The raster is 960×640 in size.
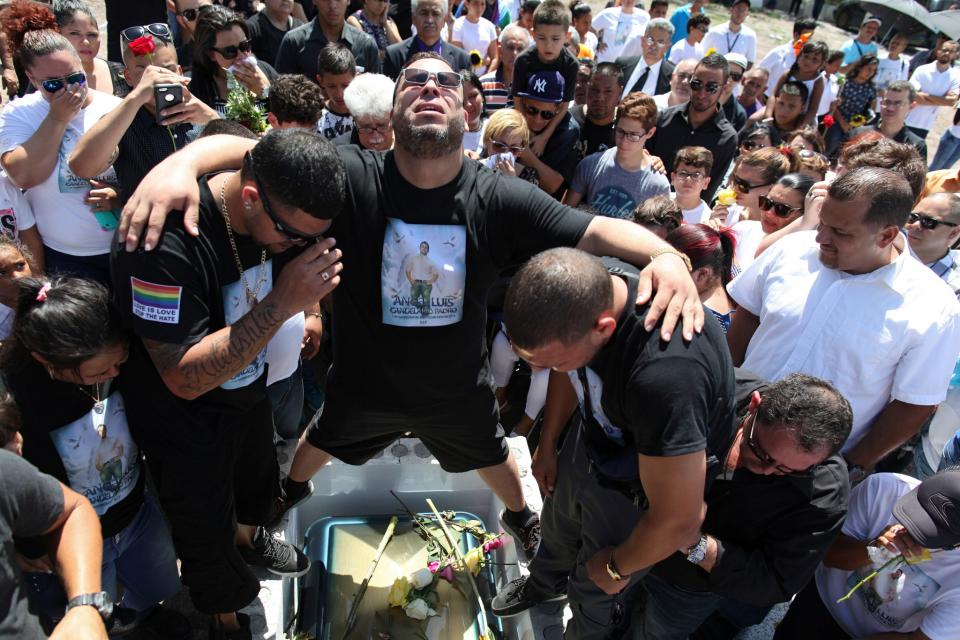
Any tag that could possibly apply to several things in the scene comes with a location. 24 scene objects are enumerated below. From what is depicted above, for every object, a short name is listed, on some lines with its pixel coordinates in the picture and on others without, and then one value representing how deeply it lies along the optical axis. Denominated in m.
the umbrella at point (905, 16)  15.34
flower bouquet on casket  2.75
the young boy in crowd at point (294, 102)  3.70
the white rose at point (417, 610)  2.73
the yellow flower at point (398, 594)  2.76
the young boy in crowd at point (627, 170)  4.27
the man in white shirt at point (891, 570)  2.20
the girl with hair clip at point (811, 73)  7.02
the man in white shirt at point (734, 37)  8.48
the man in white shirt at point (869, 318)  2.61
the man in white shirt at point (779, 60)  8.24
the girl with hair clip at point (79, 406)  1.86
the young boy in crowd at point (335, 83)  4.19
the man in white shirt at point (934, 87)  7.98
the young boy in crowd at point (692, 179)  4.25
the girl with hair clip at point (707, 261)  3.09
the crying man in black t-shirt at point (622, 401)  1.78
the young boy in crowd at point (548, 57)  4.73
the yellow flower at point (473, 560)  2.96
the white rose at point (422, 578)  2.82
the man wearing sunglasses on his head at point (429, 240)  2.25
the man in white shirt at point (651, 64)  6.88
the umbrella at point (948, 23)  15.10
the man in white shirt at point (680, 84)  6.08
